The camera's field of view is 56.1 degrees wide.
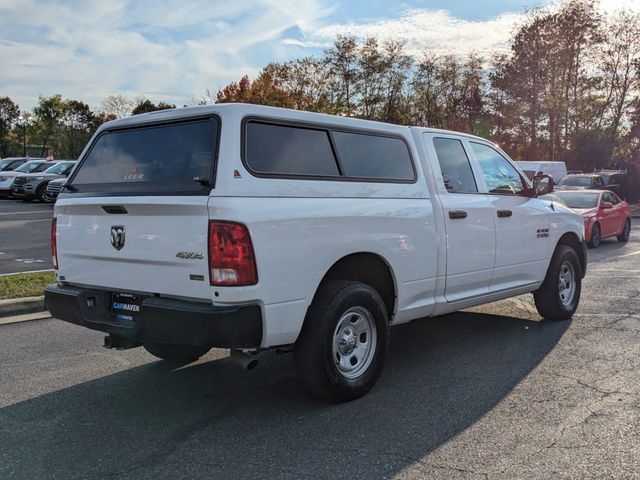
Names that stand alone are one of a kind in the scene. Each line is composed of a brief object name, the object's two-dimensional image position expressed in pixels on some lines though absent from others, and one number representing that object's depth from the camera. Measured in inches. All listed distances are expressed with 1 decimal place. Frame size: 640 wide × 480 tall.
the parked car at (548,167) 1016.2
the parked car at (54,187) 826.8
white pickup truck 142.6
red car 553.9
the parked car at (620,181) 1024.9
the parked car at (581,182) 856.9
